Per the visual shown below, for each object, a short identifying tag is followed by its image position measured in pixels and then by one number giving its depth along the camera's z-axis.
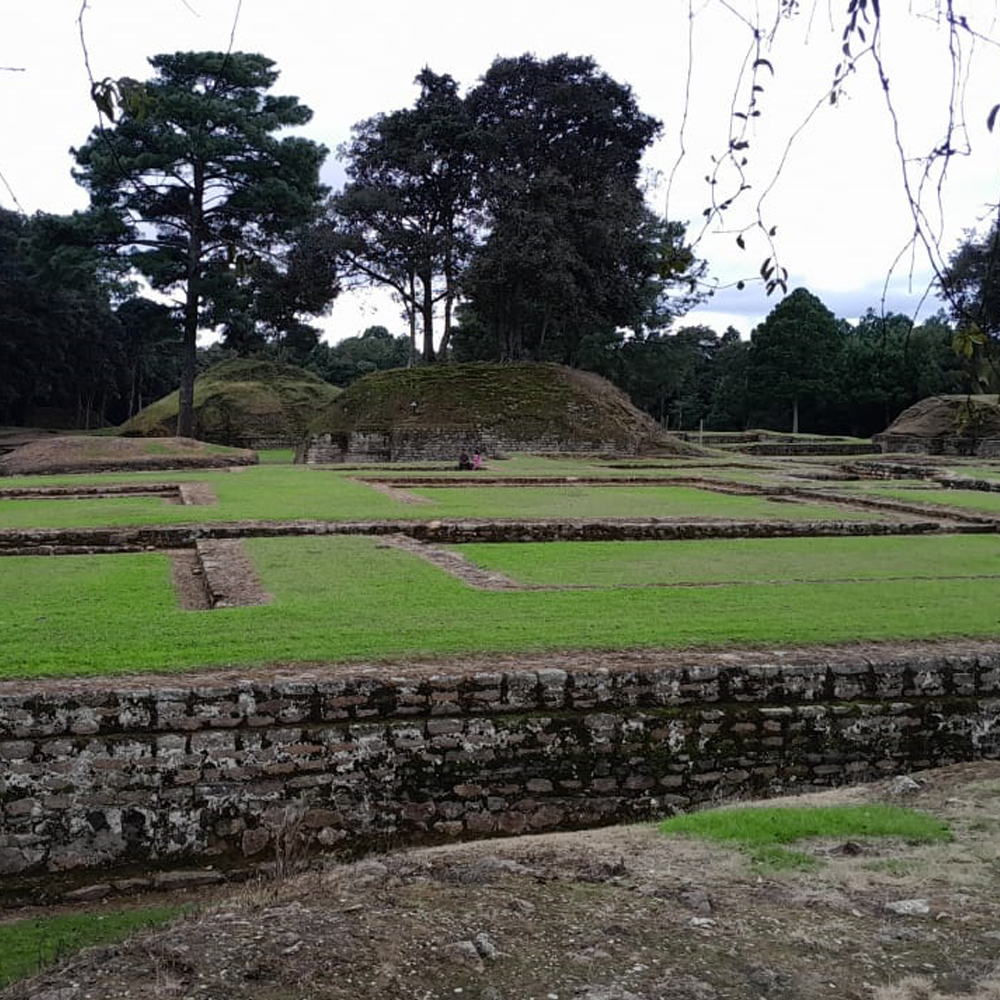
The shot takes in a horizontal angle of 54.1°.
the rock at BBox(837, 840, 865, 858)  3.92
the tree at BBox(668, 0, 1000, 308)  2.25
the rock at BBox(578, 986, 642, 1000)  2.85
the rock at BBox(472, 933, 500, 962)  3.06
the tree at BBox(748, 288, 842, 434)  45.84
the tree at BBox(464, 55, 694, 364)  30.22
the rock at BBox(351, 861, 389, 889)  3.65
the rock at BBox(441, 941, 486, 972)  3.02
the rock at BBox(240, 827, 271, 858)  4.50
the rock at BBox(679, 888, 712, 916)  3.41
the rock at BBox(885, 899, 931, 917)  3.38
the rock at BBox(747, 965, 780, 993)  2.92
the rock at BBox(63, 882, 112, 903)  4.23
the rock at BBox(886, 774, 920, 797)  4.75
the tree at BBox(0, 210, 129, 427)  27.20
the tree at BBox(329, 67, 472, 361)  31.31
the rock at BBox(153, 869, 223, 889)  4.36
